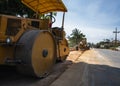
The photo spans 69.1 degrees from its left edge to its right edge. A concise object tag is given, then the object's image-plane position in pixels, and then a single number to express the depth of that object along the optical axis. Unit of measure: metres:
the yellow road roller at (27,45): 2.28
